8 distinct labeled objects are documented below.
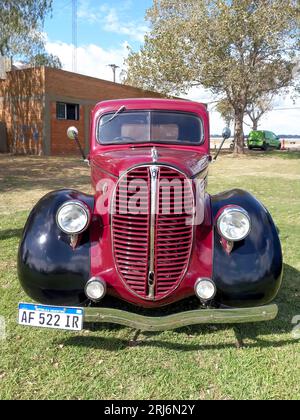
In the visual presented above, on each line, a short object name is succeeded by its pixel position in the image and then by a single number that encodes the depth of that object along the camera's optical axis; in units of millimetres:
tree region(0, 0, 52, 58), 17859
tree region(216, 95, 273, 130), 41812
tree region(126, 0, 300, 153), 19609
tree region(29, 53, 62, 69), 33219
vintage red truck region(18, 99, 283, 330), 2688
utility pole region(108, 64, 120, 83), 40700
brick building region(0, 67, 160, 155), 20969
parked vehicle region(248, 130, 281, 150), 34500
